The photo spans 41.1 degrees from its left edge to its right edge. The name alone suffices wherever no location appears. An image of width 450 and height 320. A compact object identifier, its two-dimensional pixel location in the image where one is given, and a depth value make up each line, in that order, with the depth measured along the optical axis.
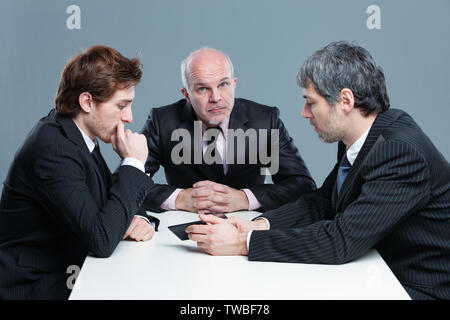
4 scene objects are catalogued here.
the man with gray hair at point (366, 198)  2.26
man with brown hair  2.36
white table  1.96
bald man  3.52
